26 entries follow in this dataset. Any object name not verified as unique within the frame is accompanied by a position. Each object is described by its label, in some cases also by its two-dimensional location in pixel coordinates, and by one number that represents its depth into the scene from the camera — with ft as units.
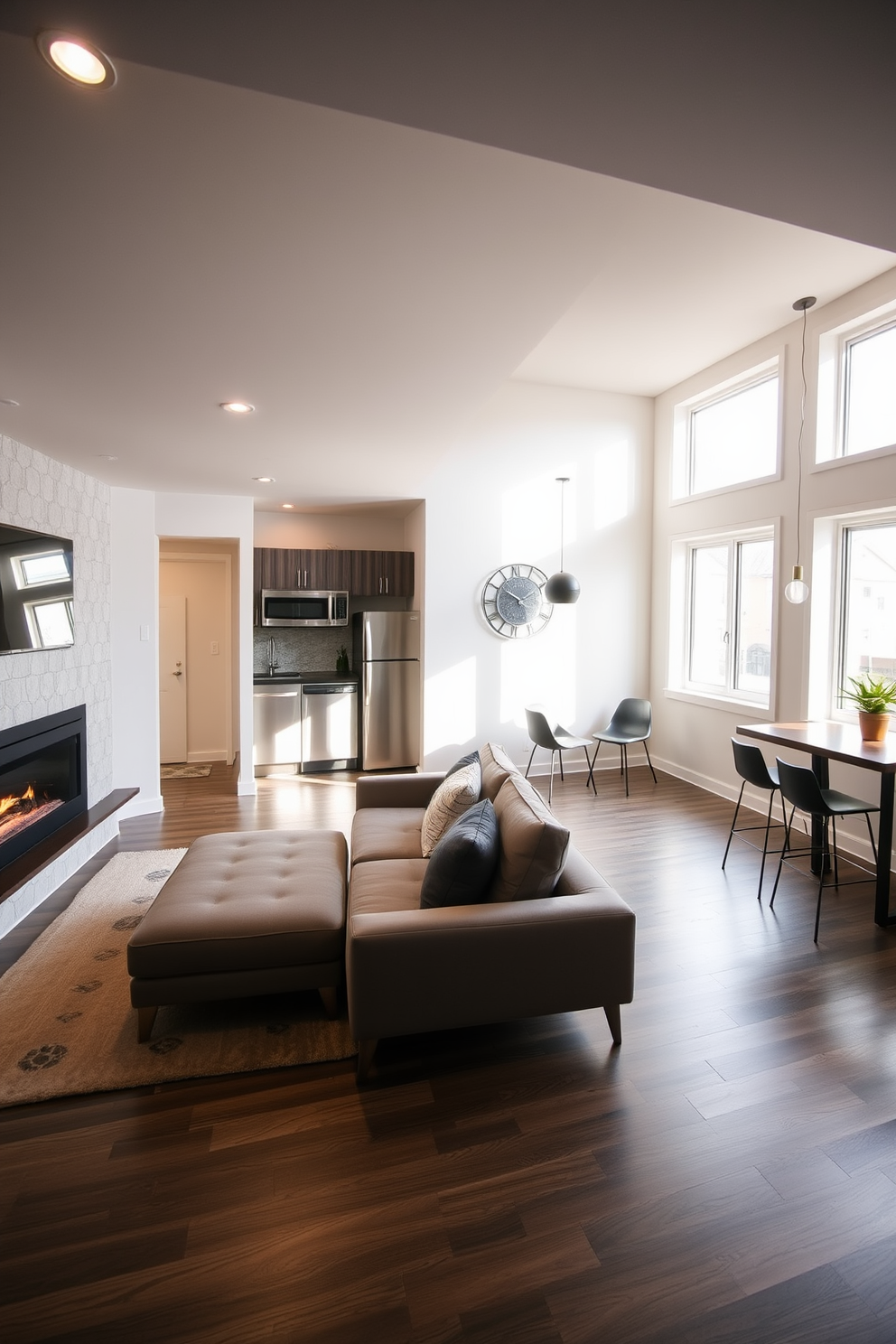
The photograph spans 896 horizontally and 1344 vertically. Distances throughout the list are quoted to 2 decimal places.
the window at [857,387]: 14.08
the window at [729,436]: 17.34
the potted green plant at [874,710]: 12.05
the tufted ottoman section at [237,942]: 7.66
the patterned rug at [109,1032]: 7.39
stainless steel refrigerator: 20.93
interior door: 22.61
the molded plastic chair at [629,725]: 19.44
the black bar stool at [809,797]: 10.99
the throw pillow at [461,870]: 7.62
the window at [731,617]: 17.72
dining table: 10.74
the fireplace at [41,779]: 11.14
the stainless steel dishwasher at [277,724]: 21.03
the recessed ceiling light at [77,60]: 3.53
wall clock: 20.22
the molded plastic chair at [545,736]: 18.28
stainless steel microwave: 21.31
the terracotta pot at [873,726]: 12.05
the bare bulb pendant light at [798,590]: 13.17
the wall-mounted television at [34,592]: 10.93
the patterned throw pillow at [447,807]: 9.53
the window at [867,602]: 14.08
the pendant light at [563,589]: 18.52
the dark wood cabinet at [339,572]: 20.90
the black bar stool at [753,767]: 12.53
